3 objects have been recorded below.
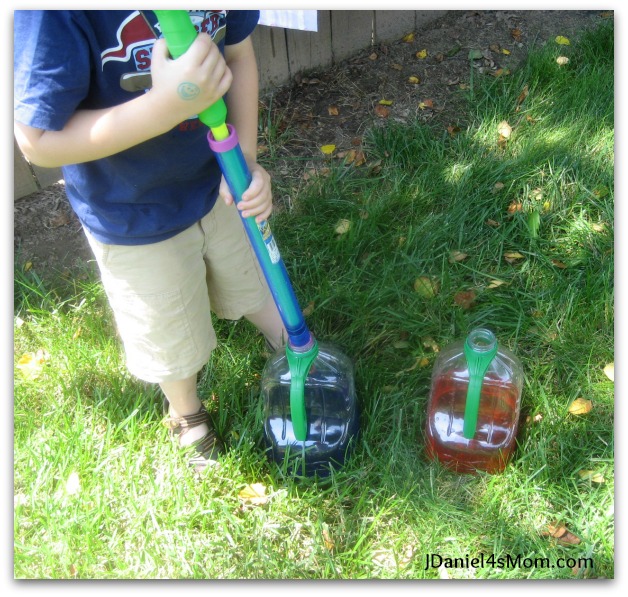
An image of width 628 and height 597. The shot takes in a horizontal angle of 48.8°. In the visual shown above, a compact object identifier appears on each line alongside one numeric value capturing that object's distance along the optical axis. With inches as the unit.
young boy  46.3
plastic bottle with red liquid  68.3
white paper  86.4
